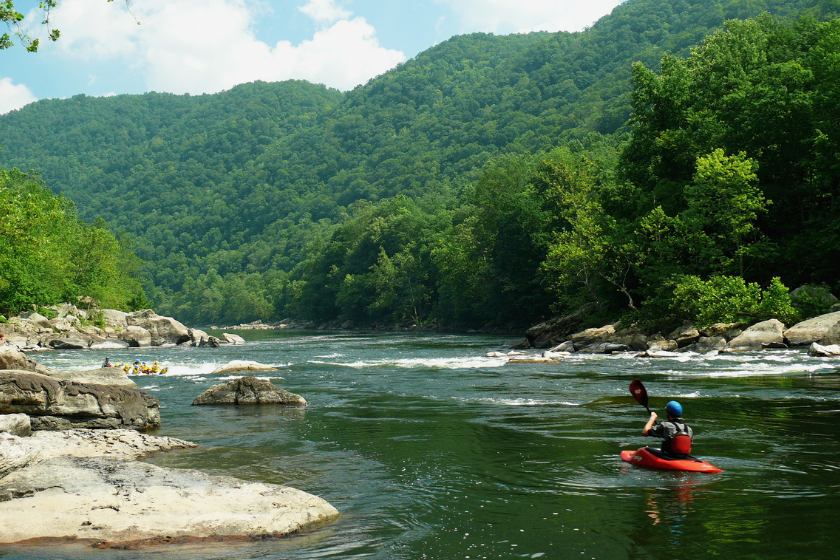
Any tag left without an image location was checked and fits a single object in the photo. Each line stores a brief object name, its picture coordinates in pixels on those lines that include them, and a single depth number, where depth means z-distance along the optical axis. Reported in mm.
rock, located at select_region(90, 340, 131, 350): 51119
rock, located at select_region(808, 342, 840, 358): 24844
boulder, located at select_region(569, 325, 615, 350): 37719
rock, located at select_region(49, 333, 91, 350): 48969
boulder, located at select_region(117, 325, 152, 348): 54156
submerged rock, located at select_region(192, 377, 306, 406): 18172
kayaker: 10242
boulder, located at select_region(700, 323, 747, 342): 31812
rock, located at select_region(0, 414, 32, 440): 10703
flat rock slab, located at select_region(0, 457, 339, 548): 7188
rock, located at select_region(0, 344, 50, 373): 16500
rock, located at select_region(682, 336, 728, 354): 30847
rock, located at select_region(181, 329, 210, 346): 57406
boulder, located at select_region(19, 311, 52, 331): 50847
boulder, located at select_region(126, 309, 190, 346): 57812
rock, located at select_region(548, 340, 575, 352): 37312
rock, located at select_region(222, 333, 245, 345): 58406
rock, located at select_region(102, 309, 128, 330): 58406
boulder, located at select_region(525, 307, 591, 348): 43188
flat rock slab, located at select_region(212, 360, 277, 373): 27062
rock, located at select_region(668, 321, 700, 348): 33188
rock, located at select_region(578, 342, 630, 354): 34906
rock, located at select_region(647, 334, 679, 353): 32906
